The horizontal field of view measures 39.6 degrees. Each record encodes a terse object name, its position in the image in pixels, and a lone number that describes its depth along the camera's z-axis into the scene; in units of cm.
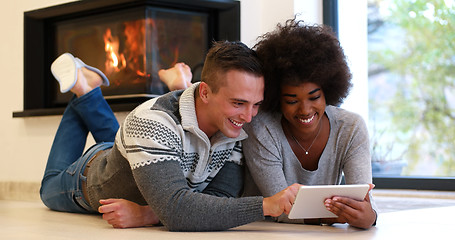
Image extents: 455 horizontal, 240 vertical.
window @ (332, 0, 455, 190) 416
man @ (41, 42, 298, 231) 184
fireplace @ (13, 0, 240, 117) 348
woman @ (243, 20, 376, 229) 205
